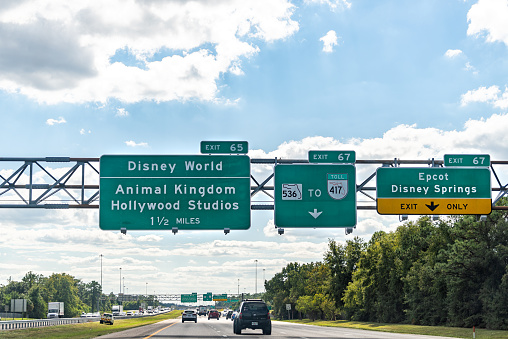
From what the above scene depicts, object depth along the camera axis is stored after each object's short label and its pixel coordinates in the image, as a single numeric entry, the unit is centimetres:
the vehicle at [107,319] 8425
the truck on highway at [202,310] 17808
